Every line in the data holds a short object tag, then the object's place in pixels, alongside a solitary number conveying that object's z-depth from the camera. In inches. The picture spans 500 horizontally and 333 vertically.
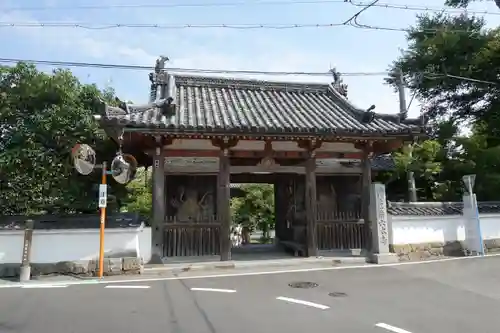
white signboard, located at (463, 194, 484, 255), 483.2
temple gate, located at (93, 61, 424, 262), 414.0
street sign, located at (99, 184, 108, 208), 372.0
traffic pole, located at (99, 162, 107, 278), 370.3
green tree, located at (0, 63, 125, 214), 470.9
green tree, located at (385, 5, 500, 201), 631.8
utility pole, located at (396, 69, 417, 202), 628.6
